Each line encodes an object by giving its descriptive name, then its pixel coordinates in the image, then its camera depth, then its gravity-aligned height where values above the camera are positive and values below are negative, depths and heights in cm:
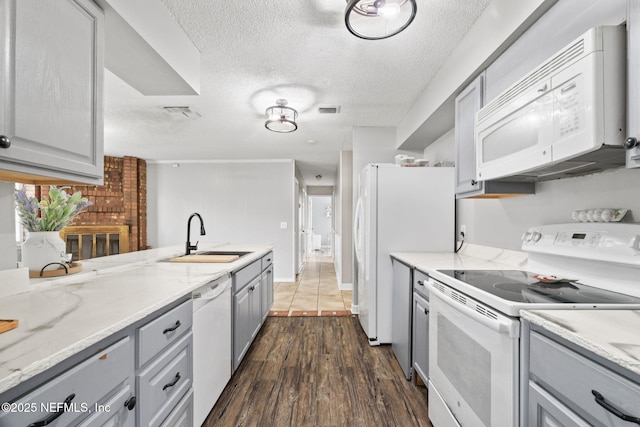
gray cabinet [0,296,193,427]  67 -52
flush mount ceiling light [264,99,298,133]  300 +101
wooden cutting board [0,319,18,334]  81 -32
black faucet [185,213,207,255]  260 -32
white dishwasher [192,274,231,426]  153 -77
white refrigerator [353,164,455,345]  271 +0
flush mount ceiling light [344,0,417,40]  149 +109
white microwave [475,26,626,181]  98 +40
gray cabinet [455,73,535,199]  180 +42
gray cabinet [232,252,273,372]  215 -80
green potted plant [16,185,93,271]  143 -6
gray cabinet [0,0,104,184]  90 +43
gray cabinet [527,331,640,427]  68 -46
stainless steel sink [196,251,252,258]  280 -39
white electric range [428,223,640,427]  103 -34
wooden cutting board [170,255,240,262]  223 -36
